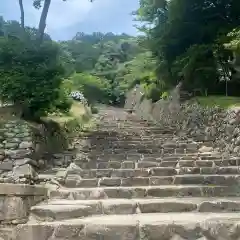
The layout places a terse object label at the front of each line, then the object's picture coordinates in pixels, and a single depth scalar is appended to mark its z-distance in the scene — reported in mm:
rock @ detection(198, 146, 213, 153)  6329
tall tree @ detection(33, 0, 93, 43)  8279
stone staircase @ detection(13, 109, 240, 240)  2609
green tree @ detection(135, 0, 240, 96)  8269
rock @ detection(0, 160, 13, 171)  5282
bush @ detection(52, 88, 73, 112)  6705
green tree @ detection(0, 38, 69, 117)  6165
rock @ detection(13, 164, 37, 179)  4926
